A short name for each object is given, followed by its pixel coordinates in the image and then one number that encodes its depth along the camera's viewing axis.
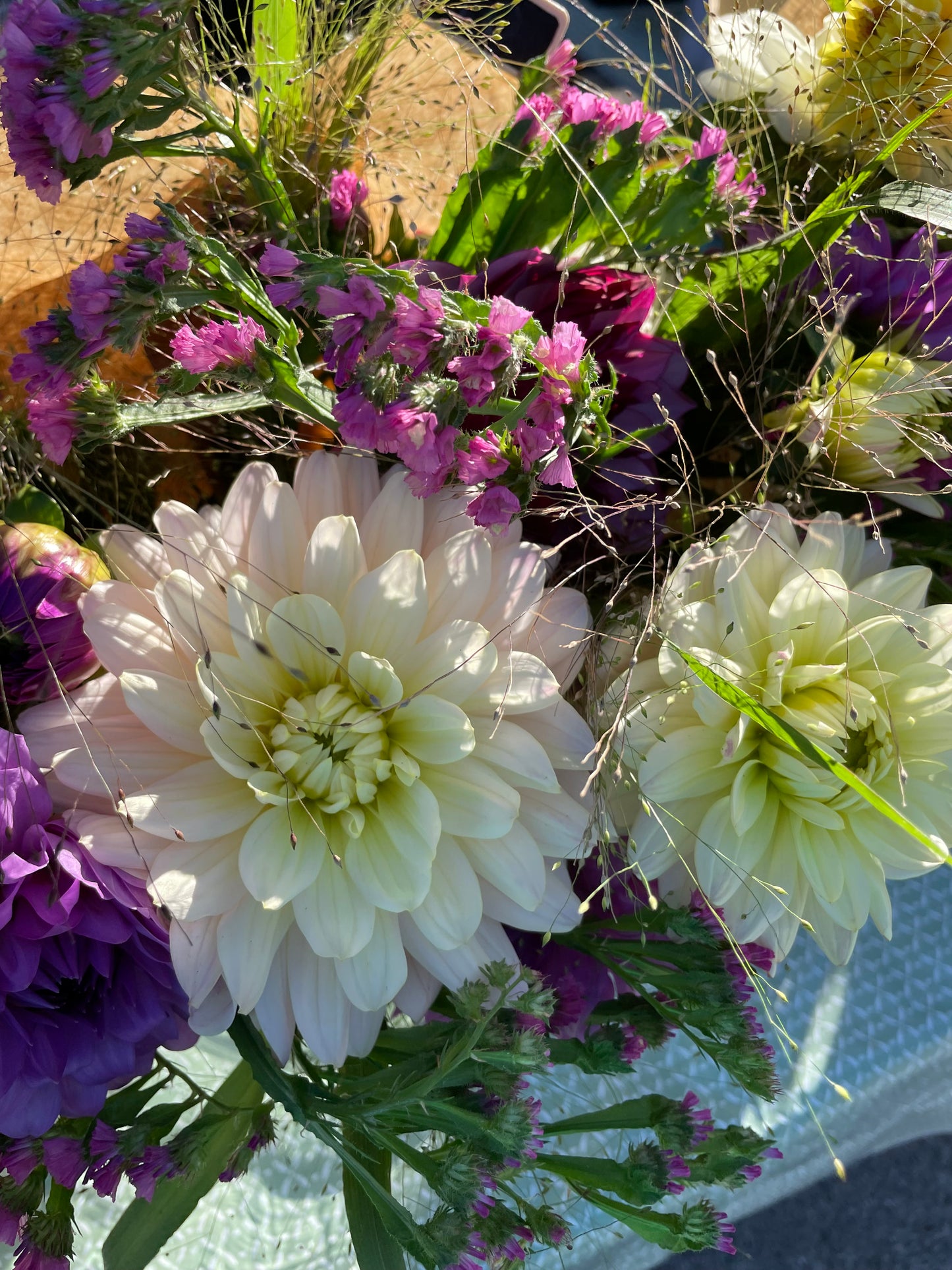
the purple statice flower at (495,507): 0.22
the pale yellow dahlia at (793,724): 0.27
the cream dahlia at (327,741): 0.25
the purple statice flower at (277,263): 0.19
